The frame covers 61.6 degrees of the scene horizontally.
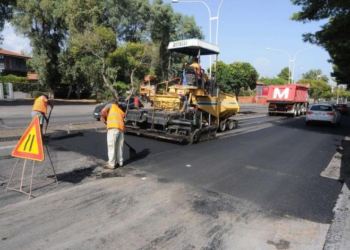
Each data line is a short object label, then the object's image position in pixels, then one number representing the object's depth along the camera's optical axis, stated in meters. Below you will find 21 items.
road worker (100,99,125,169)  6.43
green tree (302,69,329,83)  137.77
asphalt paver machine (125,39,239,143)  9.91
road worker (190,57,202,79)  10.52
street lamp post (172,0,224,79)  20.20
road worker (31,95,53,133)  8.92
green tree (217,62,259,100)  24.91
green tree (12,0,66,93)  34.03
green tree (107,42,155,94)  29.84
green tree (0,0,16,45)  22.20
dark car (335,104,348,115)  34.72
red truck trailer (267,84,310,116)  24.83
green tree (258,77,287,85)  80.00
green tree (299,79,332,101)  83.62
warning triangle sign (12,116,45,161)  4.91
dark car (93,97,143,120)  15.29
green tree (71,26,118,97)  29.12
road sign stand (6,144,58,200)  4.73
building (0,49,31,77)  46.69
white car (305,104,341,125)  17.39
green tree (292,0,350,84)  12.29
